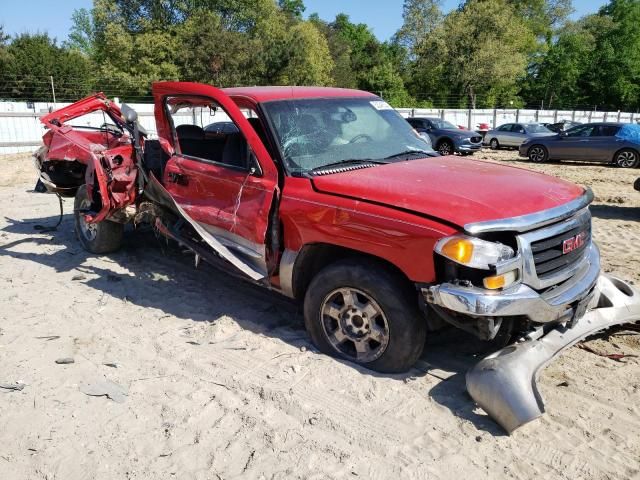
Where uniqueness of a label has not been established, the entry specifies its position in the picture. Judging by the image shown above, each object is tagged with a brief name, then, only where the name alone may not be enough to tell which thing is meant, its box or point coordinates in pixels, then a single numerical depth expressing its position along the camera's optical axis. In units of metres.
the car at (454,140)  20.03
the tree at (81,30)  67.19
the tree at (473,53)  49.62
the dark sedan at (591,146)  17.00
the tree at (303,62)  42.47
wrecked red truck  3.27
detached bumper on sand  3.15
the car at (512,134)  23.83
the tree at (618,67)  55.81
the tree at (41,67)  31.33
